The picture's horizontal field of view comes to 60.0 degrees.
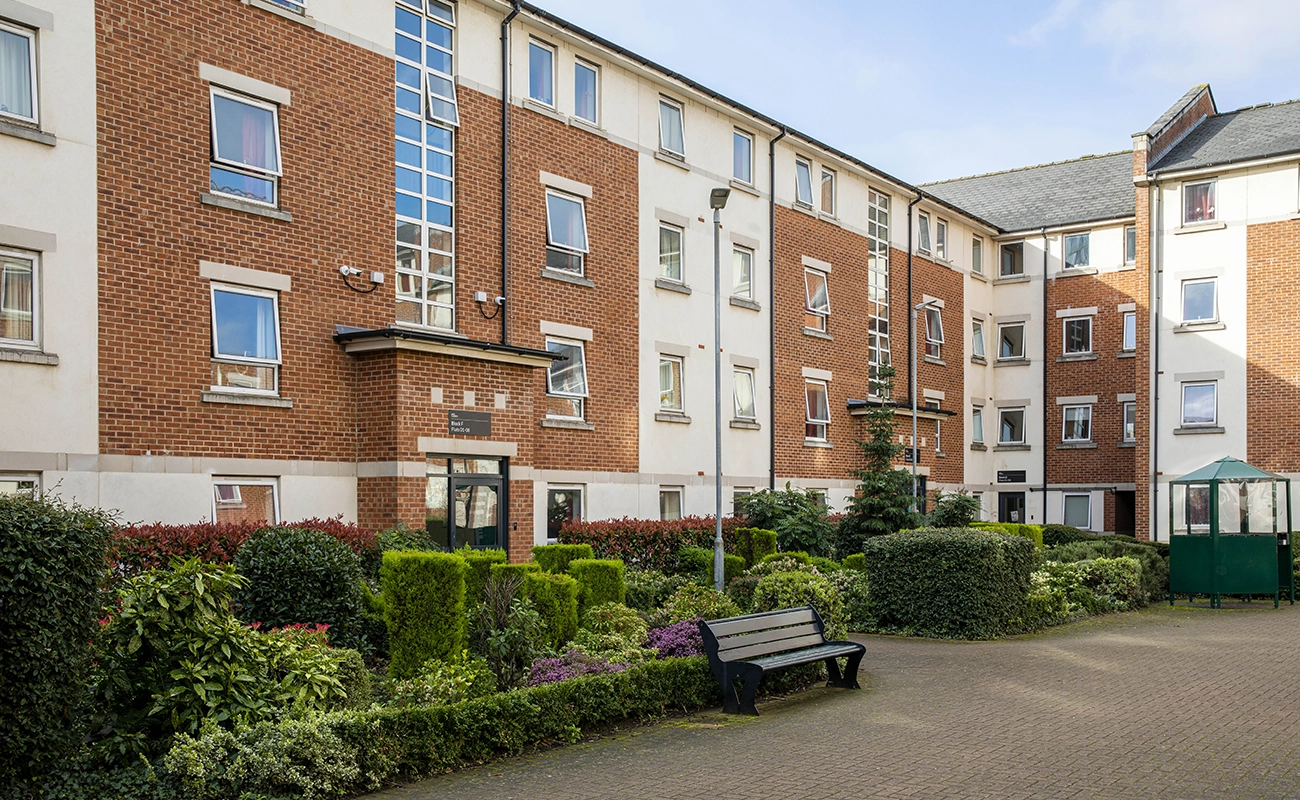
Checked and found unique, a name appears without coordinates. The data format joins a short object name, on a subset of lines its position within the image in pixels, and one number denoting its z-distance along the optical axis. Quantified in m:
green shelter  20.27
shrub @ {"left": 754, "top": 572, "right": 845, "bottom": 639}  13.05
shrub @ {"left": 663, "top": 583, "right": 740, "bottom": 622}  12.52
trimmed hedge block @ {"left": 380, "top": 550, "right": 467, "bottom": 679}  10.15
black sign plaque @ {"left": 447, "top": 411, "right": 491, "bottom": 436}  18.17
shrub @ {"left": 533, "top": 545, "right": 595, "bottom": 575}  14.94
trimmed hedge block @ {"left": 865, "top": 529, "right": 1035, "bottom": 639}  15.52
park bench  10.44
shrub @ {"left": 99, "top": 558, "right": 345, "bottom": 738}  7.62
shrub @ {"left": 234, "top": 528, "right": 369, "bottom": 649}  11.84
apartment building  14.62
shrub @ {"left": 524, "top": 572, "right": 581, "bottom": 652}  11.62
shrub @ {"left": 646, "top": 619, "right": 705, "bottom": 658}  11.48
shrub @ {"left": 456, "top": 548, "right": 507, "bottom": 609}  11.78
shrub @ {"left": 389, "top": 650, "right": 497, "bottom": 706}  9.10
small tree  23.38
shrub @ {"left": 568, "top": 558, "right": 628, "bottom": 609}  12.86
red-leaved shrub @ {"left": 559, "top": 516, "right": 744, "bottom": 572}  20.48
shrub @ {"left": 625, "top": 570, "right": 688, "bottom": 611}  15.54
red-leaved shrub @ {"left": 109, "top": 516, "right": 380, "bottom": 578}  12.46
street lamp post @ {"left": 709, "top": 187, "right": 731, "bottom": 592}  16.80
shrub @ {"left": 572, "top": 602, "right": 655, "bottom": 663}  11.08
